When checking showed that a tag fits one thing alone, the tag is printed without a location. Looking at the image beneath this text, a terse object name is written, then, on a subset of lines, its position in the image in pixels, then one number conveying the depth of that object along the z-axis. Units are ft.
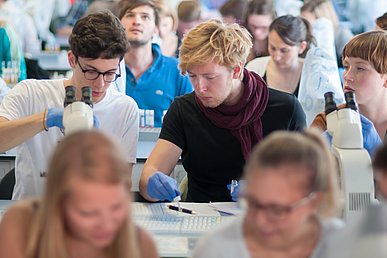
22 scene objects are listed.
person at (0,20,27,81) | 27.71
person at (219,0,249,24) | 31.01
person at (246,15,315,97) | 22.92
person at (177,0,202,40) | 33.88
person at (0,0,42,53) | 39.98
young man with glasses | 13.75
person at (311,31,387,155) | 14.60
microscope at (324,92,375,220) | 11.26
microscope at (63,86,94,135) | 11.49
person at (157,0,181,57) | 30.02
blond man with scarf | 13.96
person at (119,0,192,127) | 21.63
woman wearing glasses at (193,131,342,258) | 8.13
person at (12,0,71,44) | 46.37
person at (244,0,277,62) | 27.88
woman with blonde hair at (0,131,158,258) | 8.13
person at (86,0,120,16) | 33.57
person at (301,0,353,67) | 34.81
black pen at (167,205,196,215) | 13.22
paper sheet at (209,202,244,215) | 13.21
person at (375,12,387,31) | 20.24
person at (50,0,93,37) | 47.41
